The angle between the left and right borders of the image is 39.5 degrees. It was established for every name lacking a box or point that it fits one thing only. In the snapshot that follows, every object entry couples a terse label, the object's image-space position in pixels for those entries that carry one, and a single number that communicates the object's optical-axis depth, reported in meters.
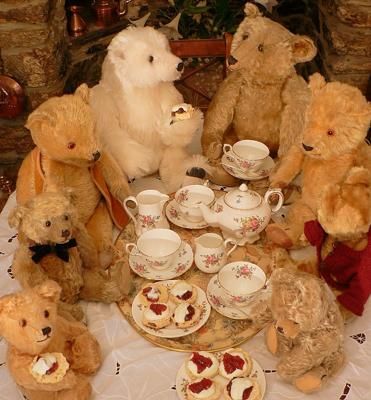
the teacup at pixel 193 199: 1.30
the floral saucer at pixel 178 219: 1.33
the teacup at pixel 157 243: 1.21
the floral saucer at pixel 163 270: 1.19
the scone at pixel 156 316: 1.06
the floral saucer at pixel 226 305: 1.09
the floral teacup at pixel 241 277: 1.12
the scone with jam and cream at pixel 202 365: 0.97
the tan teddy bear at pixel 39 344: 0.87
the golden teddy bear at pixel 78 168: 1.18
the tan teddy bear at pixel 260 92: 1.41
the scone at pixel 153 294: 1.10
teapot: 1.22
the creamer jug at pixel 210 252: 1.16
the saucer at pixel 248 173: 1.45
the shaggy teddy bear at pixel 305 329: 0.90
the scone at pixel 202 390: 0.94
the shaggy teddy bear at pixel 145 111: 1.41
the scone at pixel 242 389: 0.93
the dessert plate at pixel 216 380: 0.96
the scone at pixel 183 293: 1.11
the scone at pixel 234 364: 0.97
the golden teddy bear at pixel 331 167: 1.01
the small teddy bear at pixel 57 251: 1.03
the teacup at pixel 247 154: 1.44
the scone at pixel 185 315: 1.07
